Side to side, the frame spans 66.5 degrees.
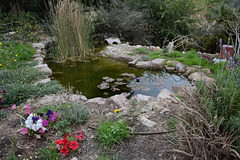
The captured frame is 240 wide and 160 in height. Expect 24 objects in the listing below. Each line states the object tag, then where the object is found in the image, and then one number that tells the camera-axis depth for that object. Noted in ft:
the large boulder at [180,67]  13.47
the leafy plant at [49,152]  4.88
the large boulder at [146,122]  6.09
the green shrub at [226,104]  3.97
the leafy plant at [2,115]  6.67
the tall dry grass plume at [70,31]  14.84
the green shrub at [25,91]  7.59
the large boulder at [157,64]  14.38
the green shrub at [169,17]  24.39
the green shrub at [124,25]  23.81
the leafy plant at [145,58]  15.46
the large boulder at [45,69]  12.31
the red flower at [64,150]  4.79
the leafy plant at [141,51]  17.41
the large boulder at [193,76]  11.49
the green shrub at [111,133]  5.23
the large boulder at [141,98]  8.32
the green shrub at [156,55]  15.77
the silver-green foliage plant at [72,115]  5.98
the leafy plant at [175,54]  15.81
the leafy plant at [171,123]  5.81
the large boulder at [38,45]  18.35
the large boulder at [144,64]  14.67
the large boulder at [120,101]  7.84
